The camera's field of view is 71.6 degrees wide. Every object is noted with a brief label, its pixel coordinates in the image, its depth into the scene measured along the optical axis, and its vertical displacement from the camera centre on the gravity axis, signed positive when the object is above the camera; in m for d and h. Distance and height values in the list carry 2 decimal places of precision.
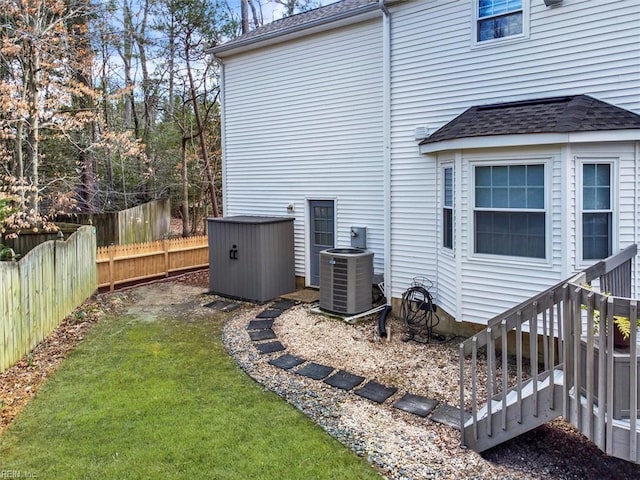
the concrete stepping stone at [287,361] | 5.85 -1.99
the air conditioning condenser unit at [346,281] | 7.88 -1.24
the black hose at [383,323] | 7.04 -1.81
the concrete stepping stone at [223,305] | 8.72 -1.83
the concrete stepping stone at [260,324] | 7.47 -1.90
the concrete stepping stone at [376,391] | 4.95 -2.06
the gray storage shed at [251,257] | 9.11 -0.91
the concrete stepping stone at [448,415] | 4.45 -2.11
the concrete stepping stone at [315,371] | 5.55 -2.02
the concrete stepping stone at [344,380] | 5.28 -2.04
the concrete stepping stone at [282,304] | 8.60 -1.81
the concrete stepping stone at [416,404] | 4.68 -2.09
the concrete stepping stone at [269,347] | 6.43 -1.96
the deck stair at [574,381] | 3.22 -1.38
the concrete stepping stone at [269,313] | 8.11 -1.85
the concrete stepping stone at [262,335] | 6.95 -1.92
